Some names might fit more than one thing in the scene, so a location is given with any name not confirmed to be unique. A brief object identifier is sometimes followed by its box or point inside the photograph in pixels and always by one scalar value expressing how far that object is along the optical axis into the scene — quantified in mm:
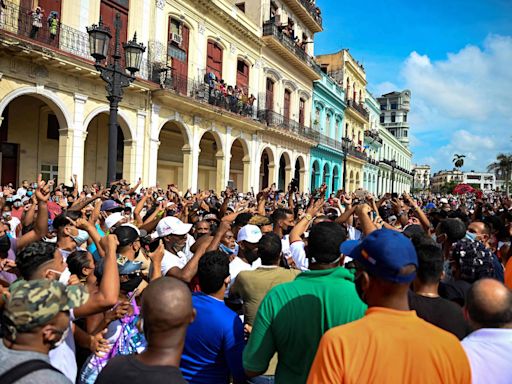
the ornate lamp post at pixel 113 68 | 7574
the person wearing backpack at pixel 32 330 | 1515
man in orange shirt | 1472
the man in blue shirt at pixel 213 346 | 2332
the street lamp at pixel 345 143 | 22661
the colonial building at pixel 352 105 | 35094
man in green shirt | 2027
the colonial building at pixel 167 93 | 11750
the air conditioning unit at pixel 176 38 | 16094
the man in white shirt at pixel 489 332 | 1832
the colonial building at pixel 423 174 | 121331
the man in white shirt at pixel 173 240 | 3732
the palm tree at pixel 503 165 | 57062
